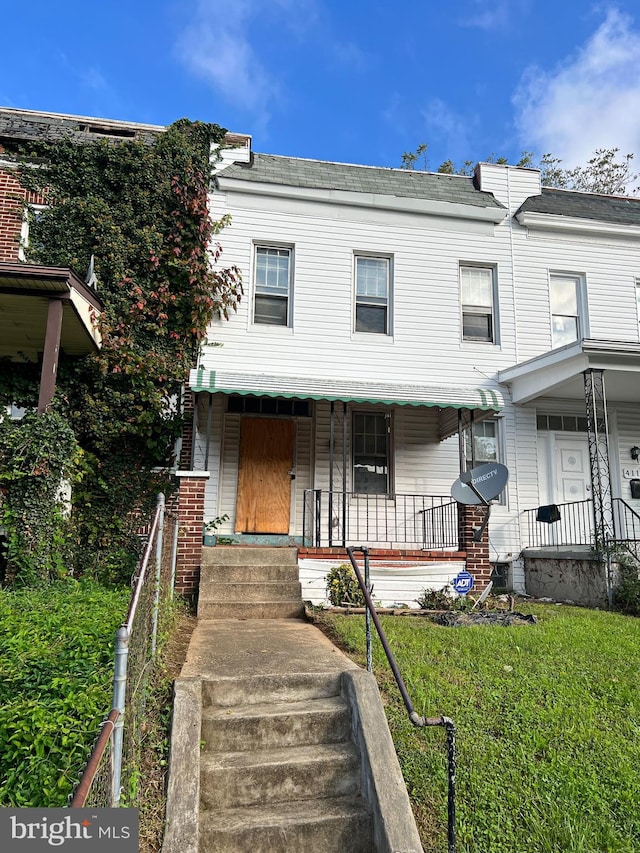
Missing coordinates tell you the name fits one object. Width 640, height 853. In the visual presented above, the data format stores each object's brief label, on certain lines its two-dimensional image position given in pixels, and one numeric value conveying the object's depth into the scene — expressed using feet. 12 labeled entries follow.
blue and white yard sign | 26.66
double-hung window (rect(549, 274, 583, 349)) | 37.83
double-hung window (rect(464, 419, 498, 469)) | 35.70
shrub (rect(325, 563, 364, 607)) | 25.43
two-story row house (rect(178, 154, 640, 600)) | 32.40
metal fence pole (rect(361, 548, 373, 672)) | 15.83
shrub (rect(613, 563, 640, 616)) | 26.22
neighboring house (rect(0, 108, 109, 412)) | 23.55
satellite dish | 26.17
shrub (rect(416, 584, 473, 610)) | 26.27
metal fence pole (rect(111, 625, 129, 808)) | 8.58
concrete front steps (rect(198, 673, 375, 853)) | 10.61
